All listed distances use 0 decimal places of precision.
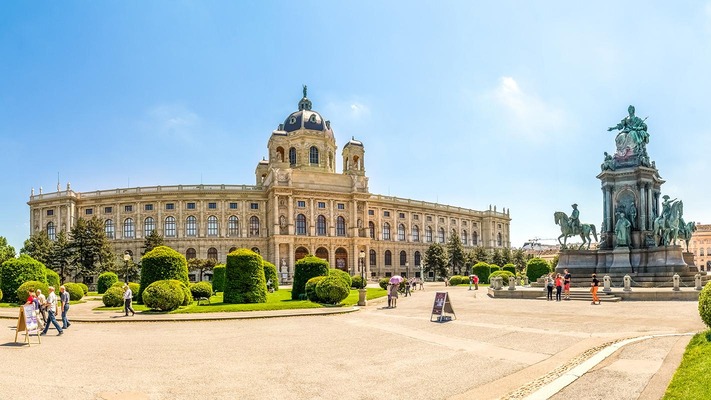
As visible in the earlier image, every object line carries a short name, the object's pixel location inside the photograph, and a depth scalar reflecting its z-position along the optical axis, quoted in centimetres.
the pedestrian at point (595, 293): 2538
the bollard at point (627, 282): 2812
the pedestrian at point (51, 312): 1648
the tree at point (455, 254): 8450
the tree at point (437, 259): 7938
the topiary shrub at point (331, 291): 2755
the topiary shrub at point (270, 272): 4050
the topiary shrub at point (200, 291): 3028
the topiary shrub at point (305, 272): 3297
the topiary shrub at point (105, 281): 4209
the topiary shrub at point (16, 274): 3109
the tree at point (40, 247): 6050
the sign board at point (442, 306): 1998
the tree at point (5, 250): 5518
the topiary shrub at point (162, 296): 2384
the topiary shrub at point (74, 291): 3453
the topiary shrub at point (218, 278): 4584
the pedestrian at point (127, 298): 2274
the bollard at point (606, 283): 2862
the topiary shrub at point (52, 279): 3503
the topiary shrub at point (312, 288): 2942
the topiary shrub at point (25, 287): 2914
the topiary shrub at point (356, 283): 4790
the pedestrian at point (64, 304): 1809
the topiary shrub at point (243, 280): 2859
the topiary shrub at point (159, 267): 2803
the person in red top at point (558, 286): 2802
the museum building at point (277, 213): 7725
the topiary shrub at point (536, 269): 5184
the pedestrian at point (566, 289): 2899
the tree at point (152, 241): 6769
